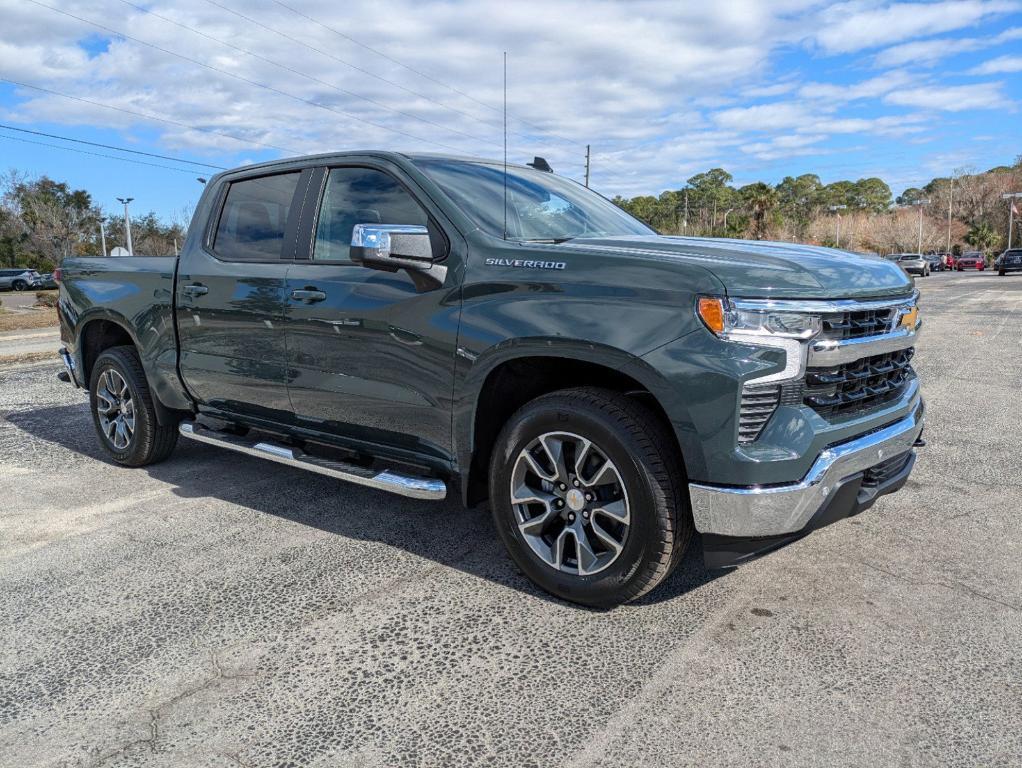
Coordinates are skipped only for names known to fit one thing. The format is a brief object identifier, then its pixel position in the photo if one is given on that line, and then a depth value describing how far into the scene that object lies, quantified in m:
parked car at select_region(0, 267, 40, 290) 49.94
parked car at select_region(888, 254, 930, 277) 42.20
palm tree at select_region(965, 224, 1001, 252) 84.50
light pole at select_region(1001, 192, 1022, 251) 70.48
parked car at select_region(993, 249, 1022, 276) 44.00
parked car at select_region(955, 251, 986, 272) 61.28
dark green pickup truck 2.83
